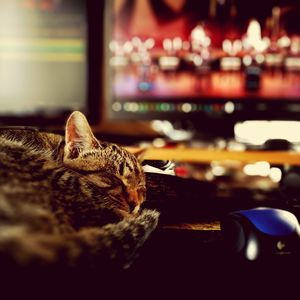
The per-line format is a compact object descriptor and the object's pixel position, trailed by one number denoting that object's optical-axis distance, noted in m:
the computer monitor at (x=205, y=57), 1.16
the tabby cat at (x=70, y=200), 0.33
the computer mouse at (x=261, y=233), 0.51
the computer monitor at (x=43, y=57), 1.24
